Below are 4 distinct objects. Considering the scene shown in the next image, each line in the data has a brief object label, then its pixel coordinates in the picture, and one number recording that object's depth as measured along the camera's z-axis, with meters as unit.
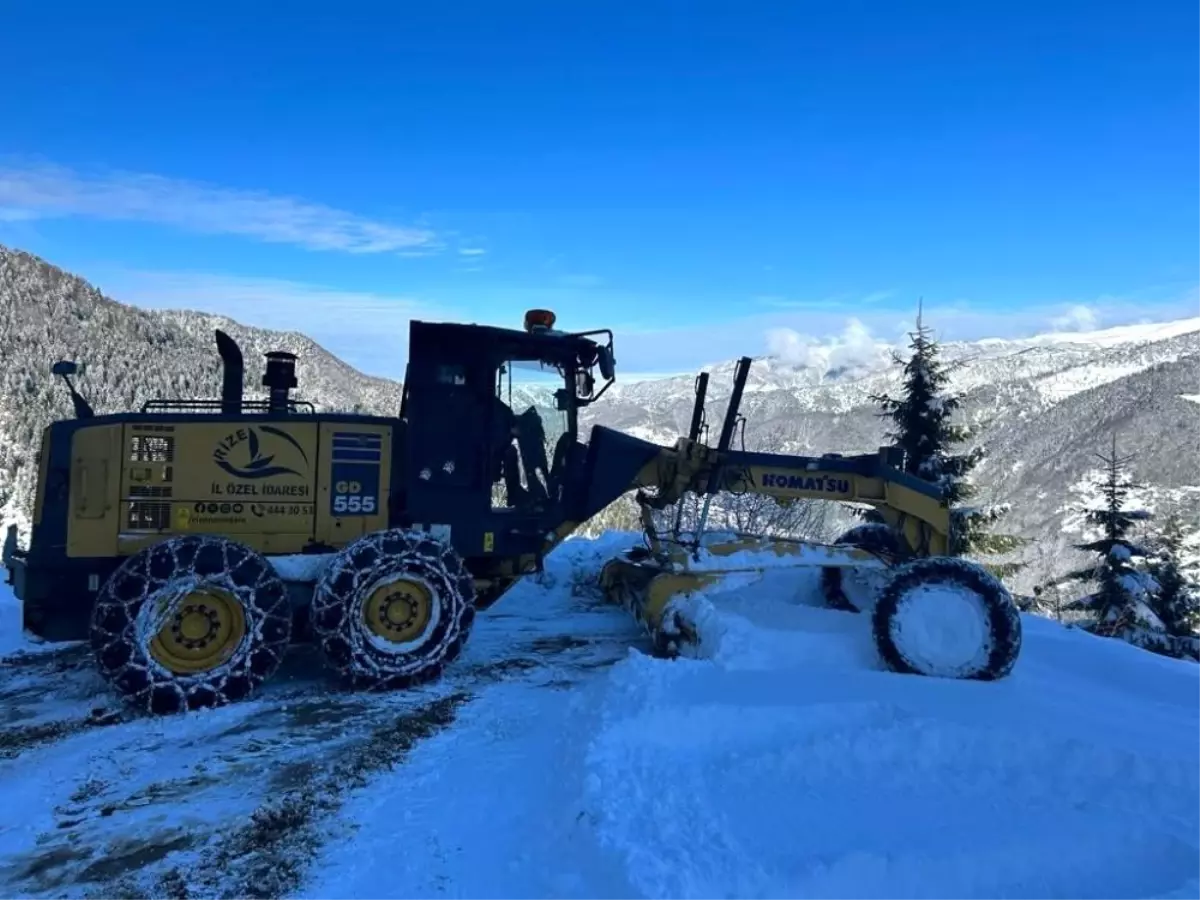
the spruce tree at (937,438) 19.86
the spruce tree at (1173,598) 20.11
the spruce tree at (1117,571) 17.98
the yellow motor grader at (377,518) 6.44
